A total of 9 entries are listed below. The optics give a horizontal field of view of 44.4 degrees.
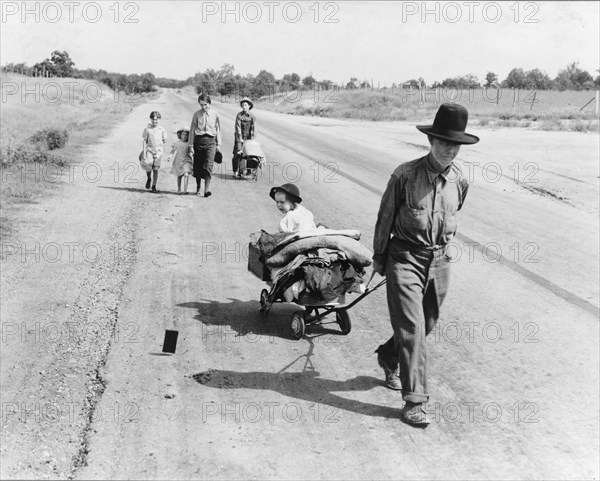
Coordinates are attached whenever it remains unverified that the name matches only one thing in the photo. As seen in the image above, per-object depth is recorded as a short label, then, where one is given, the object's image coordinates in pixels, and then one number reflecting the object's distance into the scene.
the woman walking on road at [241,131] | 17.97
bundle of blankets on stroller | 6.88
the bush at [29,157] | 19.27
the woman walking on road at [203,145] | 14.54
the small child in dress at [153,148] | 15.22
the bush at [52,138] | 23.62
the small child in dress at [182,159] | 14.85
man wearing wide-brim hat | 5.23
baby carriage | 17.44
